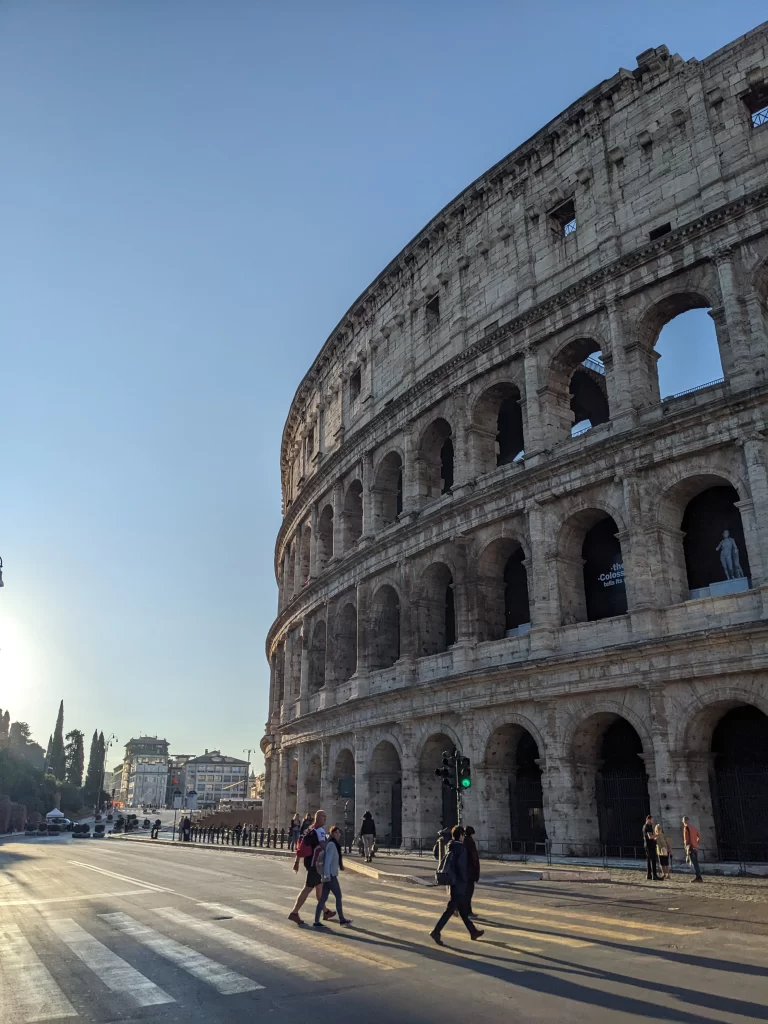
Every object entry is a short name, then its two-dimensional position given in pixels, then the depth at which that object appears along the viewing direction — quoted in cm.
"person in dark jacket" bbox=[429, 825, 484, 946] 943
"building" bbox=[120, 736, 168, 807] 19675
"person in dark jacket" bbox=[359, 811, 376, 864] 2248
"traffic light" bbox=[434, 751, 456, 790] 1752
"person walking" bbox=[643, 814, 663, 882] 1633
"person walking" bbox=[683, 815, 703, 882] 1633
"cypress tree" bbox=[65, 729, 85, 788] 12738
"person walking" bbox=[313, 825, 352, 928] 1084
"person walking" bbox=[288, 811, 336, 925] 1097
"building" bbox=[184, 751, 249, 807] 19204
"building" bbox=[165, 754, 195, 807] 17462
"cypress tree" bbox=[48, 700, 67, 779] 12662
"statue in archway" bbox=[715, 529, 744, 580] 2006
